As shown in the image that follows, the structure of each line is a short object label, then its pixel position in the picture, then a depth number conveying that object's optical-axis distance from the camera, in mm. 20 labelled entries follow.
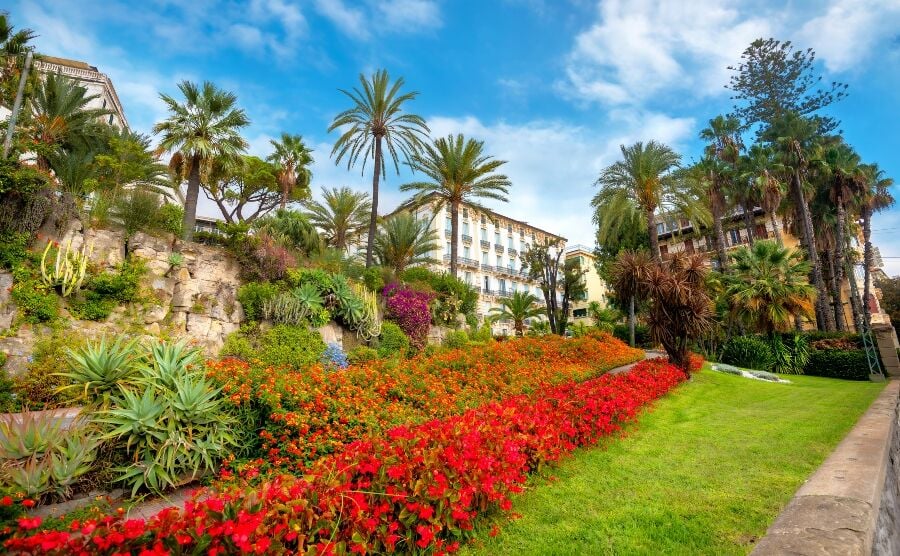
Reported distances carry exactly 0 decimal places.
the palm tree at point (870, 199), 29750
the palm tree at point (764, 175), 29281
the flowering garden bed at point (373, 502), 2562
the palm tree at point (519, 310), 29031
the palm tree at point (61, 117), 20219
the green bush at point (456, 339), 19466
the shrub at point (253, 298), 13930
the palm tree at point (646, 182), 23375
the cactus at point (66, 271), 10945
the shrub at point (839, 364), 21000
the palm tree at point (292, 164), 29250
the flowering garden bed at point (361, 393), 6246
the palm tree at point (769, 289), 23234
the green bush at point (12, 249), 10711
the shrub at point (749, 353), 23125
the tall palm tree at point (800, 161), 27359
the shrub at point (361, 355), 14584
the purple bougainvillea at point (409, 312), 18188
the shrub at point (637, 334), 32969
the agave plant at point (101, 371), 6275
